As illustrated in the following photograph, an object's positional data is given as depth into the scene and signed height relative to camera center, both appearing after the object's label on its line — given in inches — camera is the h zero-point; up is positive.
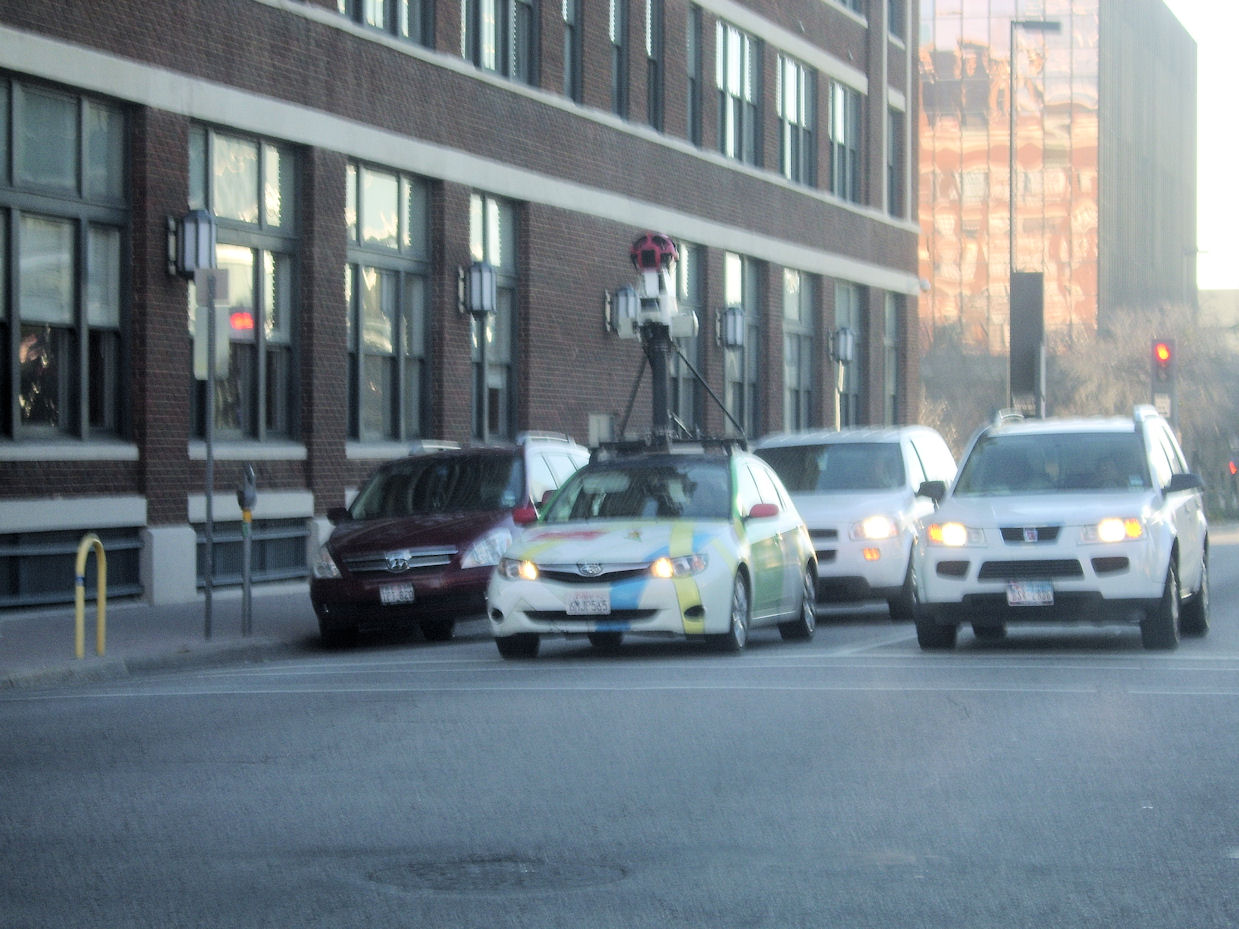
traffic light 1628.9 +91.9
